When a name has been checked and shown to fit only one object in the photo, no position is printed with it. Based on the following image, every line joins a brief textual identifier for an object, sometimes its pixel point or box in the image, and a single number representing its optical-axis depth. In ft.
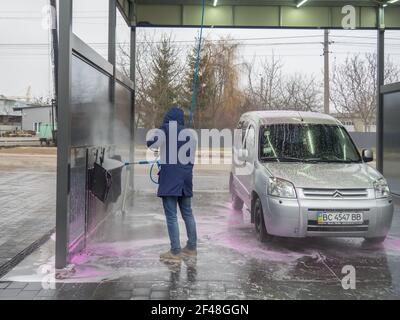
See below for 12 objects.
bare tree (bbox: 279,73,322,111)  85.56
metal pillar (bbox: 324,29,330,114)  86.22
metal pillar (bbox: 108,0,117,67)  30.53
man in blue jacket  19.33
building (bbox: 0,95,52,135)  108.78
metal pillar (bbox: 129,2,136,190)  40.09
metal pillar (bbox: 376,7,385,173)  40.75
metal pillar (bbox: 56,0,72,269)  17.70
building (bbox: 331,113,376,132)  106.22
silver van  20.43
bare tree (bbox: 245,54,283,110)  84.80
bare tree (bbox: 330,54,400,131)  105.73
